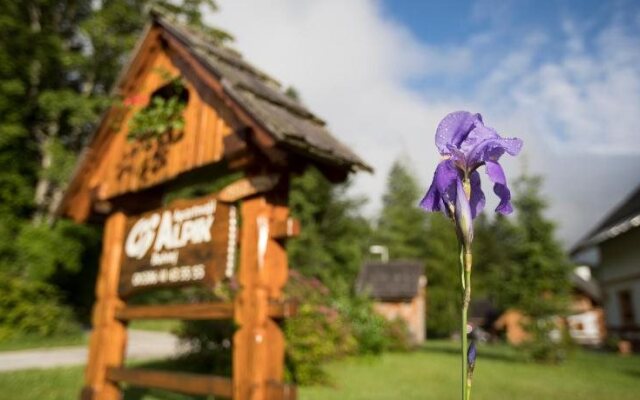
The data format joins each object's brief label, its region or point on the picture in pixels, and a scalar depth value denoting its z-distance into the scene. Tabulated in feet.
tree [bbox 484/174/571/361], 51.02
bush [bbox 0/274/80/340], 50.47
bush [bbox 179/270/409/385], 28.78
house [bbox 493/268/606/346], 99.72
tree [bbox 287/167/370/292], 95.20
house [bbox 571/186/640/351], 69.56
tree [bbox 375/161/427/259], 144.97
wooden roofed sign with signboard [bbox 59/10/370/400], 14.67
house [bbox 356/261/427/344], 95.25
